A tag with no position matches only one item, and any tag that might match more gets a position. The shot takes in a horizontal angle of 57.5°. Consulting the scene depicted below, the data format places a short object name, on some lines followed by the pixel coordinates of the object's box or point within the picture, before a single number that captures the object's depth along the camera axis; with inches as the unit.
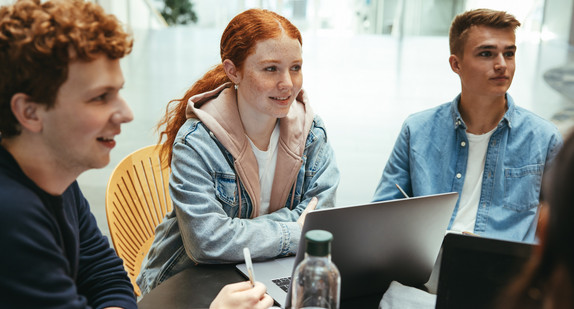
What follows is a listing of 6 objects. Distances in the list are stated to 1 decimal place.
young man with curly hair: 35.9
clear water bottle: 38.2
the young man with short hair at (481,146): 74.1
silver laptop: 42.2
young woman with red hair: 58.7
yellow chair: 75.1
